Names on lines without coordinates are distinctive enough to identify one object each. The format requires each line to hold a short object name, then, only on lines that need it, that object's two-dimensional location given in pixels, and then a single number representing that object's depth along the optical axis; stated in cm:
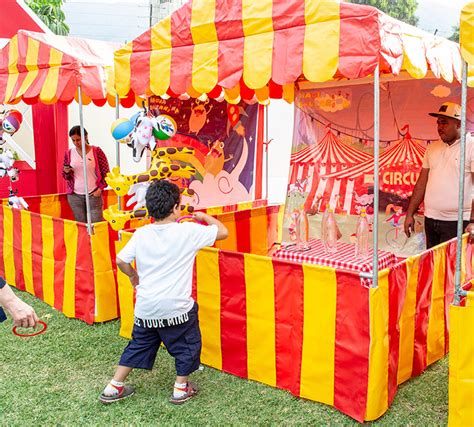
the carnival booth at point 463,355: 250
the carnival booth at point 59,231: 448
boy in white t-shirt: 301
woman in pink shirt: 566
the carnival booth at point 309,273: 282
